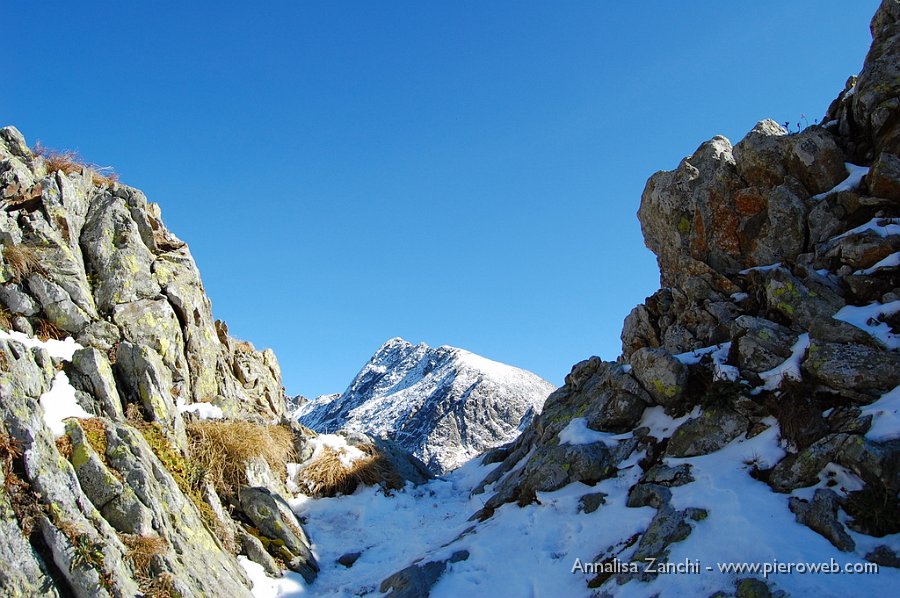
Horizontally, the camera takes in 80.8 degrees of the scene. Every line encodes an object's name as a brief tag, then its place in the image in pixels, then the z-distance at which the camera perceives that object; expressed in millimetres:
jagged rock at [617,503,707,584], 8578
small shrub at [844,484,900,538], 7609
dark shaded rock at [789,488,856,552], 7672
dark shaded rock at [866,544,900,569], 7105
